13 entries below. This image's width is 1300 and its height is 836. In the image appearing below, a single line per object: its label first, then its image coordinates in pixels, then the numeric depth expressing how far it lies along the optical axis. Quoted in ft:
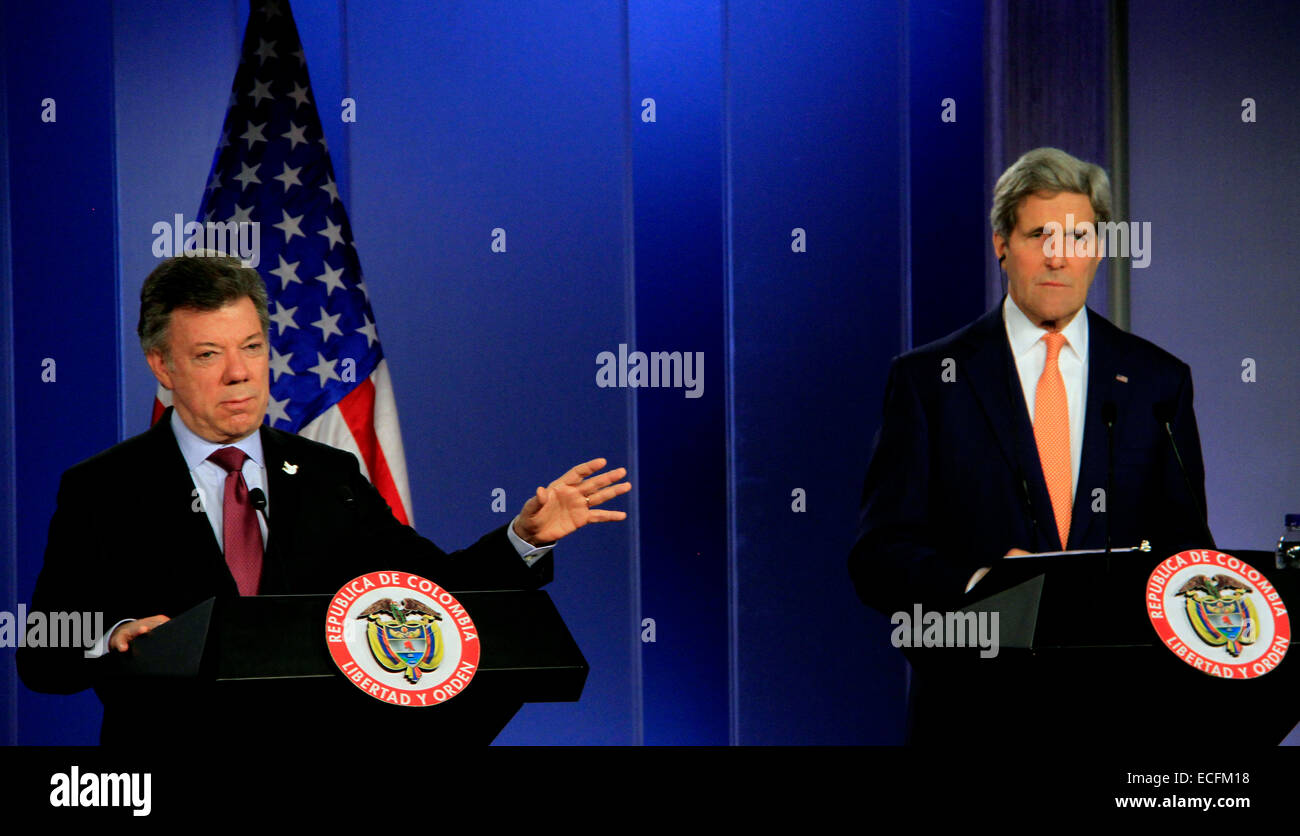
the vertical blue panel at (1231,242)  28.58
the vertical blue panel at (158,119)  29.32
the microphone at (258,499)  15.05
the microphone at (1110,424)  15.08
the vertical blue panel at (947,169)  29.30
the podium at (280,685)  12.30
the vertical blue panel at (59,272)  29.07
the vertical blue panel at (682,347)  29.50
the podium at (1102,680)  13.62
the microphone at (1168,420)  16.29
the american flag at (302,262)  26.11
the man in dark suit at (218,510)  16.42
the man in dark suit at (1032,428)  18.94
